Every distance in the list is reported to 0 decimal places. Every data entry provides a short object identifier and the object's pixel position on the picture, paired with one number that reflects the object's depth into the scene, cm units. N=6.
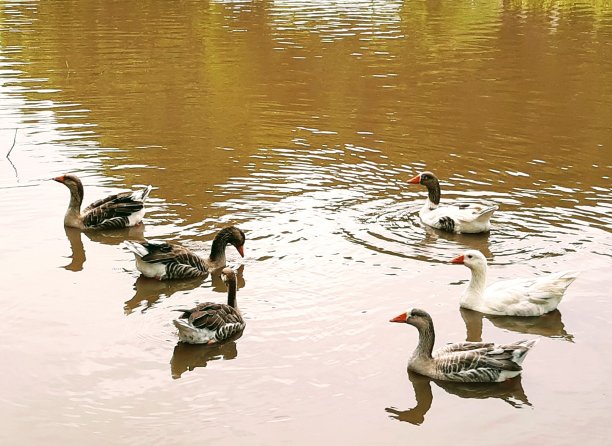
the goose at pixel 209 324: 1206
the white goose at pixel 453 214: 1608
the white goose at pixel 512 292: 1307
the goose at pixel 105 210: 1672
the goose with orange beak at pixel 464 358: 1122
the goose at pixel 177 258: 1425
